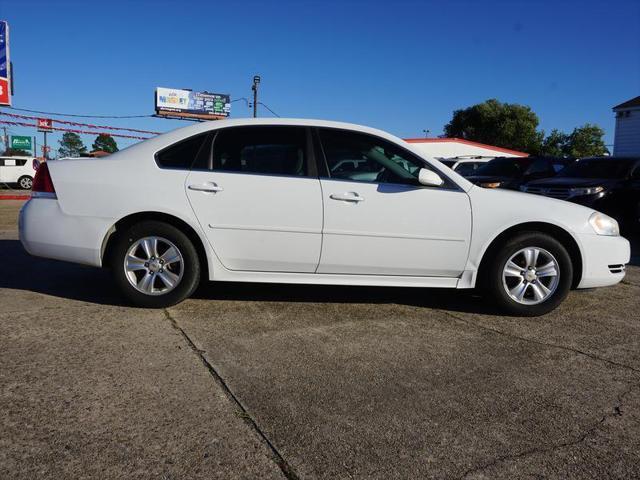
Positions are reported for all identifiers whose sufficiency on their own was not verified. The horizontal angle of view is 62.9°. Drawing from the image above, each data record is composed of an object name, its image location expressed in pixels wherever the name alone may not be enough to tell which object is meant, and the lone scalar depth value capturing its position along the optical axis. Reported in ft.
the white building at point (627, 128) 76.89
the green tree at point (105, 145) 221.87
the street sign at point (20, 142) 171.83
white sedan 13.38
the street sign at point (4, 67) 76.02
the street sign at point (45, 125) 119.36
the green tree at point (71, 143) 274.57
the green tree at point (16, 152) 191.11
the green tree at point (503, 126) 183.93
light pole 112.98
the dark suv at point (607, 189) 31.12
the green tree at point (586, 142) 196.54
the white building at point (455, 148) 97.55
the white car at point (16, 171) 83.66
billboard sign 177.47
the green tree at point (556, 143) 198.80
